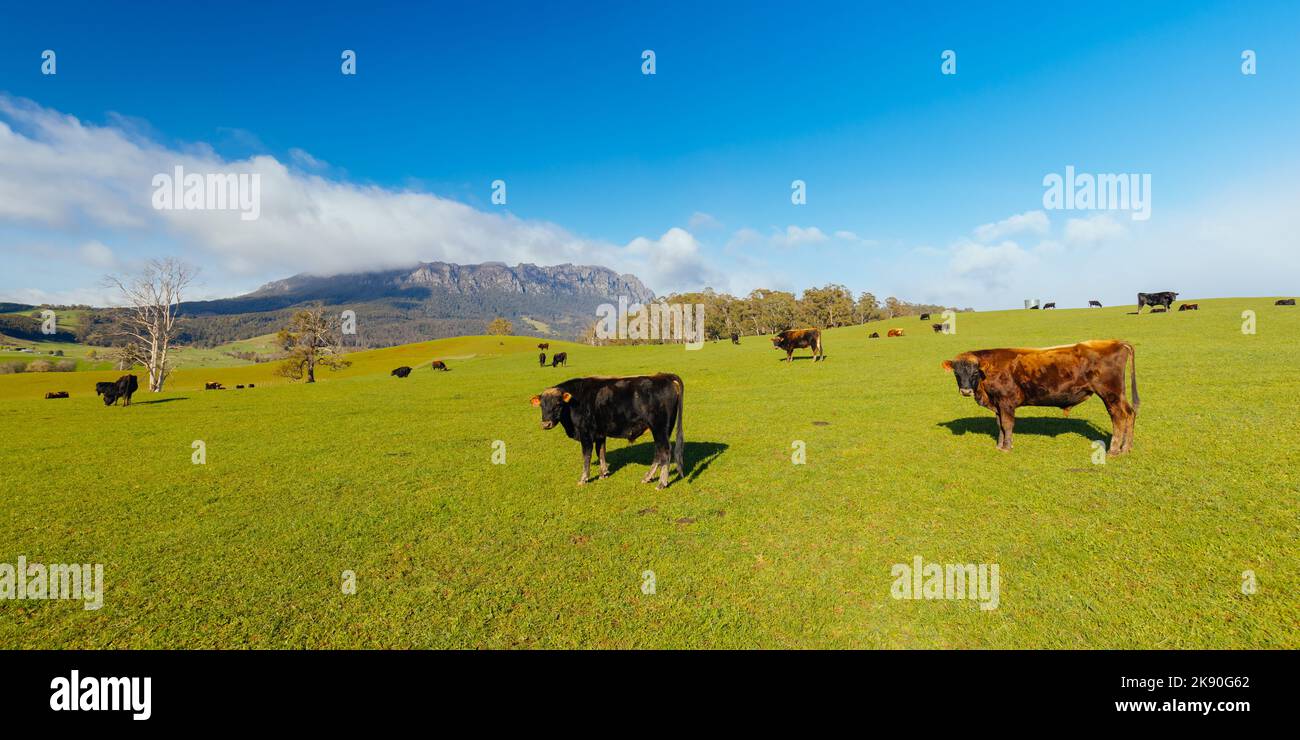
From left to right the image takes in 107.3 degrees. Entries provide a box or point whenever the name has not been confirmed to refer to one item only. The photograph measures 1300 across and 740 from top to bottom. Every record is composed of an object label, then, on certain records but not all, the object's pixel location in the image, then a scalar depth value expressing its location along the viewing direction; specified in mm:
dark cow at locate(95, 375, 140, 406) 25281
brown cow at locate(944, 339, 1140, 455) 9859
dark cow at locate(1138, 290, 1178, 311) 44438
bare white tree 40719
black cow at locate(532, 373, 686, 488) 10305
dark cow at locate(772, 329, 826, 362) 32938
